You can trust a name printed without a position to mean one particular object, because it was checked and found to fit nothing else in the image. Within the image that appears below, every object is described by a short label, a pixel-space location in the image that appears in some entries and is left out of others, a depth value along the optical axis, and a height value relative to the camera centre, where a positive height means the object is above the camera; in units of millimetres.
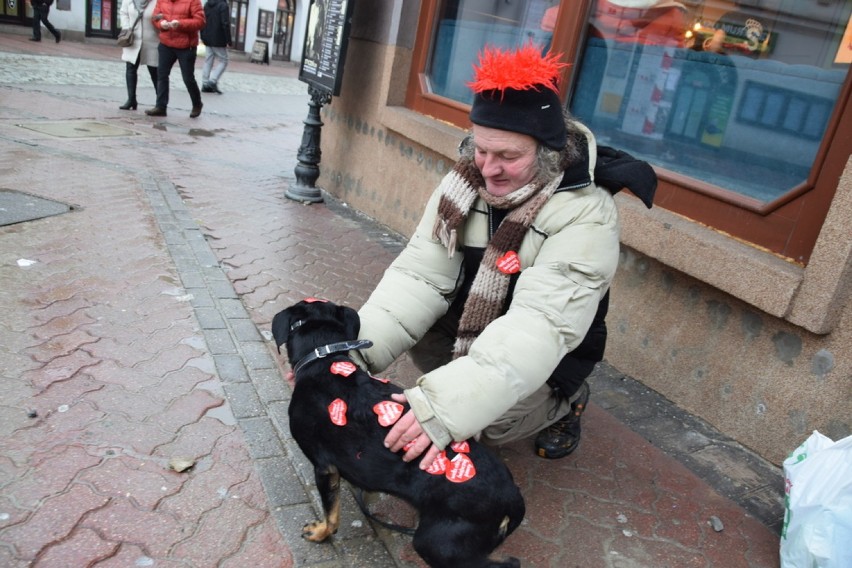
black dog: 2057 -1250
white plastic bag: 2324 -1308
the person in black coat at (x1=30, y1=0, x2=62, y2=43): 18031 -1087
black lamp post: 6930 -1354
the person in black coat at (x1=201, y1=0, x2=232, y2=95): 13766 -535
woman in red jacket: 9656 -501
